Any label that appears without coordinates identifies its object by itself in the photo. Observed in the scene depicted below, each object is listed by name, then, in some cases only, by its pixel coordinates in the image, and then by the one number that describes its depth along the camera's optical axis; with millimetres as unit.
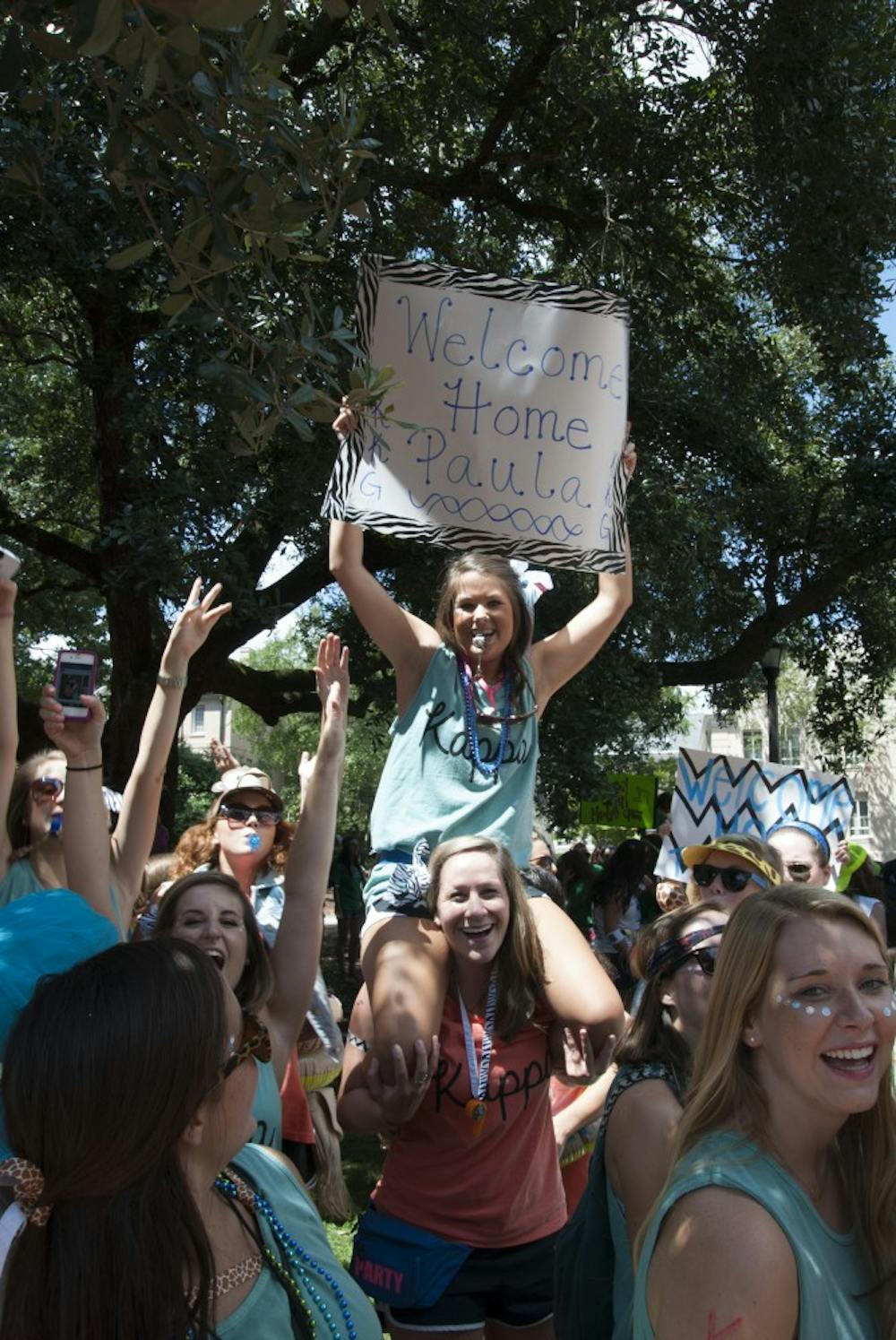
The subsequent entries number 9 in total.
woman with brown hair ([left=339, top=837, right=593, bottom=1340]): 3090
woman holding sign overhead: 3182
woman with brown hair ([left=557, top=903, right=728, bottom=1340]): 2455
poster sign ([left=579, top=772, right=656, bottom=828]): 12961
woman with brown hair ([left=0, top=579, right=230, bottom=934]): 3160
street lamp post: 13031
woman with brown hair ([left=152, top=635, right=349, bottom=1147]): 3295
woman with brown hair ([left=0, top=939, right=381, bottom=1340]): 1672
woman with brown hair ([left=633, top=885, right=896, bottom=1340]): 1798
